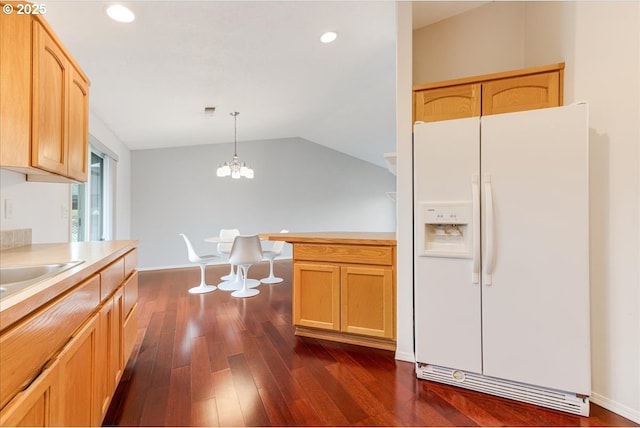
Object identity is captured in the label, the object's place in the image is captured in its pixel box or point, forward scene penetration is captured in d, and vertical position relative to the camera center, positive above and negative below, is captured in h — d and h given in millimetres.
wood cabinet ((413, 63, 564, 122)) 1824 +843
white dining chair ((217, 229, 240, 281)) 4211 -450
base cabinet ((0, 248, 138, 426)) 694 -460
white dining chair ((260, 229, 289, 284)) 4470 -643
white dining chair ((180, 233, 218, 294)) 3990 -664
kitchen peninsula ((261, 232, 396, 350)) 2225 -591
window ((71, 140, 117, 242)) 3264 +200
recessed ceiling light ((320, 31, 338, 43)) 2412 +1565
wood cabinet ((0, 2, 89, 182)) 1298 +597
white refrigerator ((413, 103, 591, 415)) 1546 -228
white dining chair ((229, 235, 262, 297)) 3775 -503
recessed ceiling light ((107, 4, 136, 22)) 1747 +1292
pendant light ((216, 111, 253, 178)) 4016 +675
